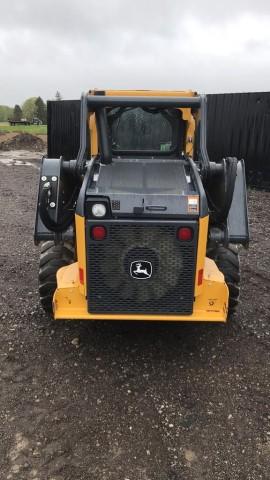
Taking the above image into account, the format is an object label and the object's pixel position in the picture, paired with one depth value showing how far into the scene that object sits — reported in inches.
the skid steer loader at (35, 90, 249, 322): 142.2
